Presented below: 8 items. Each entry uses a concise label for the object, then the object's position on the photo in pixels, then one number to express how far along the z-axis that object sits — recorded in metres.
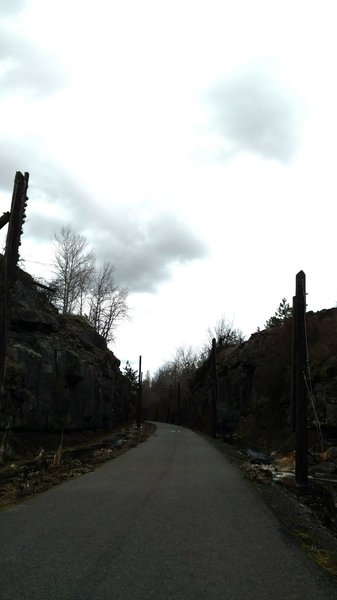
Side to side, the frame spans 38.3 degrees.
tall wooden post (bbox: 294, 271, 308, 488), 13.38
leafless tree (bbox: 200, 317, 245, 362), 72.20
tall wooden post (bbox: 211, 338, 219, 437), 38.34
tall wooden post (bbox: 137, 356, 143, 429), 50.17
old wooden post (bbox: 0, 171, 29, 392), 12.45
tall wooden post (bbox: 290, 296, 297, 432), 14.27
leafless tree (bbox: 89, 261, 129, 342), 67.06
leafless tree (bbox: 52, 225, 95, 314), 56.50
